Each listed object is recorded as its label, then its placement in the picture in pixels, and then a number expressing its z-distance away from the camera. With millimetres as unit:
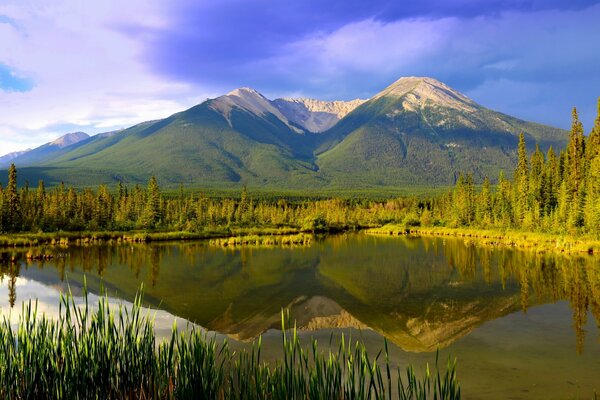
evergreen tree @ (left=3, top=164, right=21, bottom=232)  72312
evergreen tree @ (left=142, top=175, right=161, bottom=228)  95000
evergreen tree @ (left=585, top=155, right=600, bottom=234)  57503
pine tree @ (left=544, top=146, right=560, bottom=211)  83875
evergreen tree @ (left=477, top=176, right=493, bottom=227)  93312
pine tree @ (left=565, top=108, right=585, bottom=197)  75062
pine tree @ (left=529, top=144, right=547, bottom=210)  85188
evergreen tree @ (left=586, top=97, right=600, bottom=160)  72312
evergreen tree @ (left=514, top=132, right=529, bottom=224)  82438
